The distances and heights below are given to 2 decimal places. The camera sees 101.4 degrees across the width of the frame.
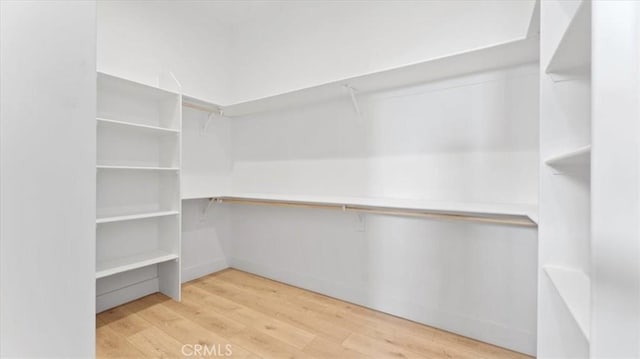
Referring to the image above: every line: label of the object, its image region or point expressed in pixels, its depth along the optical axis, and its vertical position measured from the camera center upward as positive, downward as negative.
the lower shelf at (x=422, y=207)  1.34 -0.16
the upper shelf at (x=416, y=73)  1.33 +0.66
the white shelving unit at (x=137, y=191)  1.90 -0.10
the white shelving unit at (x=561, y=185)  0.94 -0.01
